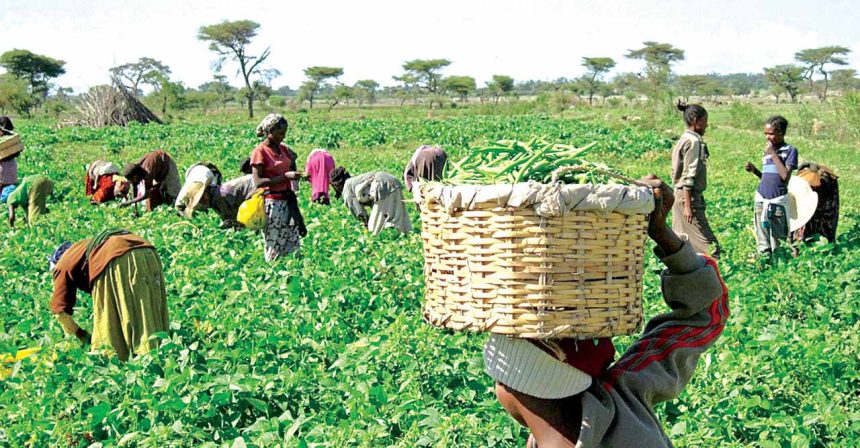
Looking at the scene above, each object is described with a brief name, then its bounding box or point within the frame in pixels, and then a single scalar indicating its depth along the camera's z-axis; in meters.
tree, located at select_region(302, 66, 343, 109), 70.19
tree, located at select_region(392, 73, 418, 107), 74.06
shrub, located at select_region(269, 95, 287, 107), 63.72
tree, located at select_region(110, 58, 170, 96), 61.88
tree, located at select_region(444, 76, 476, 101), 73.38
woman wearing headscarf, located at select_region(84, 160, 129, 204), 12.12
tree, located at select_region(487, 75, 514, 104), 73.81
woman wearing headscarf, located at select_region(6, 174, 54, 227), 10.94
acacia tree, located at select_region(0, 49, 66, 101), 61.62
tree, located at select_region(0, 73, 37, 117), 46.38
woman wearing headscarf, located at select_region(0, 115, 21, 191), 11.20
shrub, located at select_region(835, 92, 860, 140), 21.70
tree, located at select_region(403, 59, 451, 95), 72.44
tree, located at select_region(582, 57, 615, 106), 71.56
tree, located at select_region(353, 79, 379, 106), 77.12
